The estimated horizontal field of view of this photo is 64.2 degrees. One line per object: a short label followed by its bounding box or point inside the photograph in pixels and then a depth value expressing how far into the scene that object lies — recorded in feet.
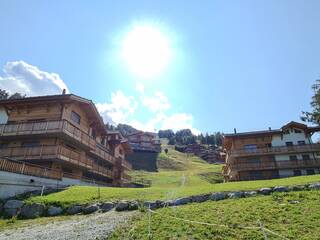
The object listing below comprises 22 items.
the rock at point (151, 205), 51.57
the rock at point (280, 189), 56.49
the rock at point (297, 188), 56.54
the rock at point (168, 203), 52.26
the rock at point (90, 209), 53.67
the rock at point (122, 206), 52.37
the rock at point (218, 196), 54.95
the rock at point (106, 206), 53.88
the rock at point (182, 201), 53.35
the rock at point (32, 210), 54.90
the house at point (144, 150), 270.87
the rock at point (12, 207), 56.13
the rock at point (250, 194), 55.21
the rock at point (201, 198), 54.90
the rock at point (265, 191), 56.07
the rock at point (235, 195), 54.90
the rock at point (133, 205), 52.32
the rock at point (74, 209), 54.39
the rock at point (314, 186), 55.77
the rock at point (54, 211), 54.74
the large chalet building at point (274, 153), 137.69
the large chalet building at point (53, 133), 85.66
